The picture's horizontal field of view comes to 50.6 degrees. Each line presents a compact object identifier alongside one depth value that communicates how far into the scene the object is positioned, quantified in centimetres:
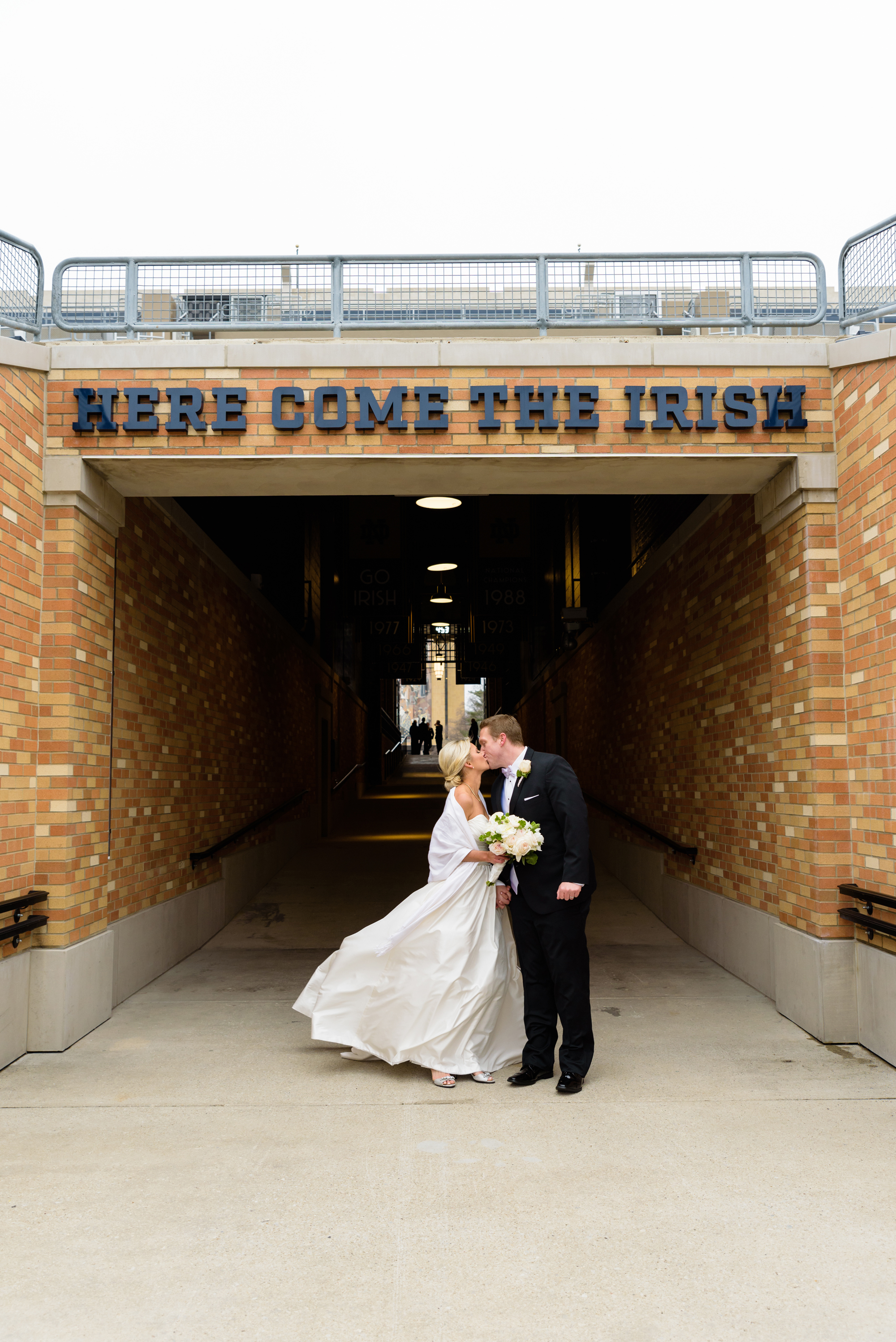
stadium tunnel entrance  600
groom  505
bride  532
